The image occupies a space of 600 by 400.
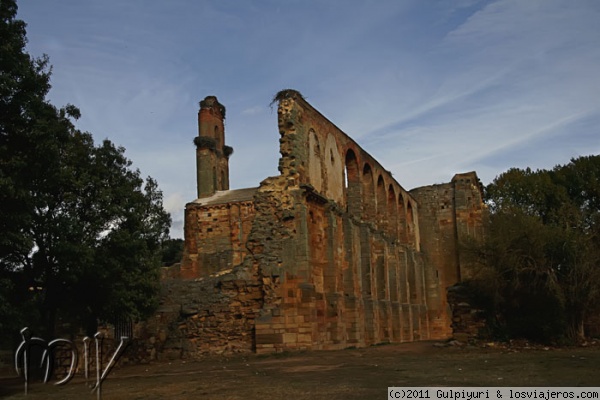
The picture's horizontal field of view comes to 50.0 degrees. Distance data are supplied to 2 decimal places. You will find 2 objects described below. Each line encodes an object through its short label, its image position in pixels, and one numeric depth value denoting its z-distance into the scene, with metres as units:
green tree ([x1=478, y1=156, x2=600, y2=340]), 14.80
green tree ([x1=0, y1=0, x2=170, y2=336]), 11.04
